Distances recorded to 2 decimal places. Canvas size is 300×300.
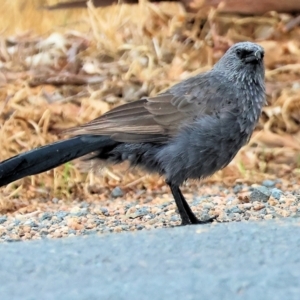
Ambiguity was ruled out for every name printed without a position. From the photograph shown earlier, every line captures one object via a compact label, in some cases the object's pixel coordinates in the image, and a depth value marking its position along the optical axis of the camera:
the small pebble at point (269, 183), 11.80
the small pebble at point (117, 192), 12.43
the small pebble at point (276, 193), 10.36
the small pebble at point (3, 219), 10.39
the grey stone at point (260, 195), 10.35
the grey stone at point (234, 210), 9.64
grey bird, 9.21
